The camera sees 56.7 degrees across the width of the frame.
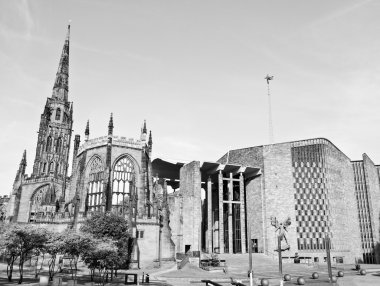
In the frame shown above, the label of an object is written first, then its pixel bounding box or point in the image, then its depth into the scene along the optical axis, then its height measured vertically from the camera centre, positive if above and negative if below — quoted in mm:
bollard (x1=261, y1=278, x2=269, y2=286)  32594 -4175
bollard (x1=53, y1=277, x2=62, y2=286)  28280 -3793
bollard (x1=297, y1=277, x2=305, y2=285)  36031 -4461
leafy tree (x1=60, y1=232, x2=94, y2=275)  34500 -992
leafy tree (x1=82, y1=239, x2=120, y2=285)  33331 -2080
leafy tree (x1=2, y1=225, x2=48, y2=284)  32969 -657
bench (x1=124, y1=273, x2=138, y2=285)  33531 -4409
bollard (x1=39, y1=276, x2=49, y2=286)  29298 -3861
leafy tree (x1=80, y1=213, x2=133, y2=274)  47250 +640
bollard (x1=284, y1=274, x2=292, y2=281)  39875 -4607
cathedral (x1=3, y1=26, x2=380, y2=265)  61375 +8029
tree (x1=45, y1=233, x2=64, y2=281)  34928 -1116
